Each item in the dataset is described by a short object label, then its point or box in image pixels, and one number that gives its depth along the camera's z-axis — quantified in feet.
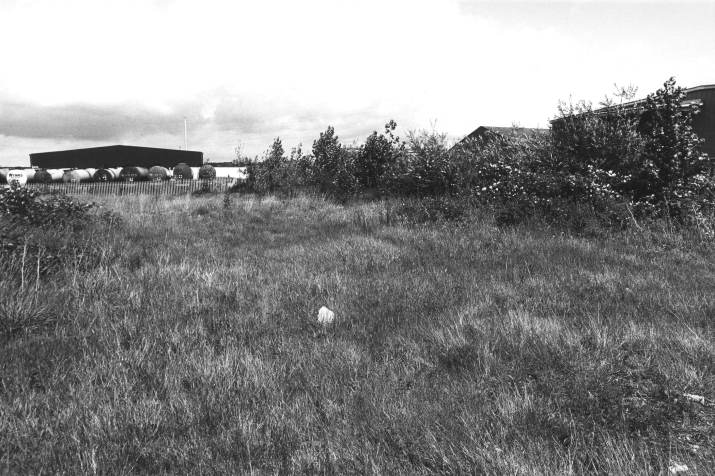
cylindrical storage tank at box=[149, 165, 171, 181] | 140.35
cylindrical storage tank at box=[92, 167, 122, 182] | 135.64
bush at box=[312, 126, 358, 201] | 58.59
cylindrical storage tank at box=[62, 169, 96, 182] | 135.03
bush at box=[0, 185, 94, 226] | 26.40
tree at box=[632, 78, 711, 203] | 30.50
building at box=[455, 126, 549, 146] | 43.89
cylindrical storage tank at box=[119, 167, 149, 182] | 139.93
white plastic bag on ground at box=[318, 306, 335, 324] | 12.63
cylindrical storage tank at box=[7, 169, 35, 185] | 121.08
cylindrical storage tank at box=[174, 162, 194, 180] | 148.97
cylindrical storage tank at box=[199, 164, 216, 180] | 137.29
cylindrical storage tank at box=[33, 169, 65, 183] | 129.39
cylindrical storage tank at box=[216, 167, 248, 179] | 157.07
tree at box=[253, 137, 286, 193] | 64.90
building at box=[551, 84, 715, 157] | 50.96
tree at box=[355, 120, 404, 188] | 59.72
